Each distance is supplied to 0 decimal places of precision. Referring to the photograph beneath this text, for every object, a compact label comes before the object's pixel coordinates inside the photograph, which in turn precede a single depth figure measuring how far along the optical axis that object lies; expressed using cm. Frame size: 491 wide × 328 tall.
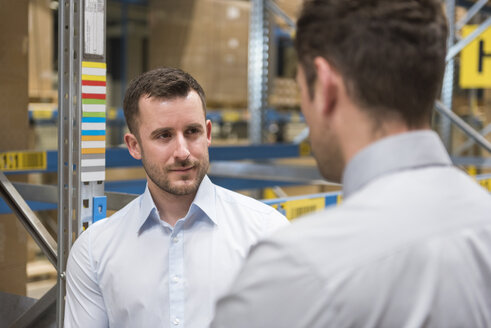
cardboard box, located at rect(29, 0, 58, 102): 549
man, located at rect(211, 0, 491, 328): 86
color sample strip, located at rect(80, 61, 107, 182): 211
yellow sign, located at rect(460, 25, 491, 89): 511
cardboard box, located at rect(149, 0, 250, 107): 638
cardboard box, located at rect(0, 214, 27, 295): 295
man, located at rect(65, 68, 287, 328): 175
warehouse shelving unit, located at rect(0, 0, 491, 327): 211
